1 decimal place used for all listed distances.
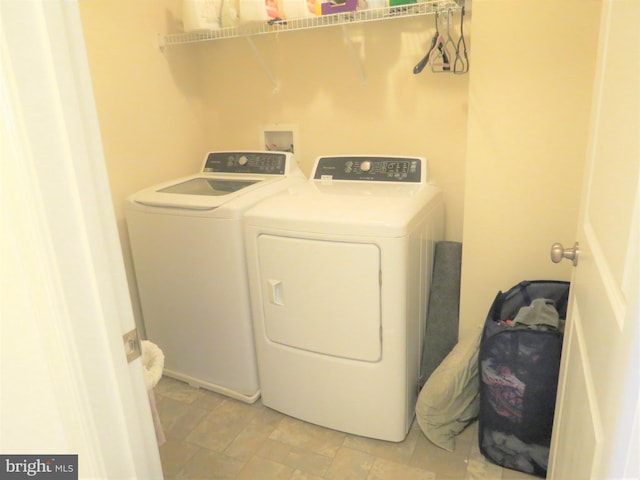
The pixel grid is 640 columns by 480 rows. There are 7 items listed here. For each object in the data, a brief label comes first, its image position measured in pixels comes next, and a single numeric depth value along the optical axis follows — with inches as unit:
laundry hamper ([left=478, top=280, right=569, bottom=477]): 60.7
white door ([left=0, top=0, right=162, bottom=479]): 23.3
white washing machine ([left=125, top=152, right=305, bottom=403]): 76.5
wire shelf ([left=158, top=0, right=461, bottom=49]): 71.3
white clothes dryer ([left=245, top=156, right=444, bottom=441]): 64.7
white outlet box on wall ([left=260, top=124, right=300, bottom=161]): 97.7
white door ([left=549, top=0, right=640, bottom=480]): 25.2
